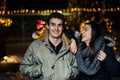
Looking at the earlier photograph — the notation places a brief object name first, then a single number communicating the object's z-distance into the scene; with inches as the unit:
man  97.6
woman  107.5
